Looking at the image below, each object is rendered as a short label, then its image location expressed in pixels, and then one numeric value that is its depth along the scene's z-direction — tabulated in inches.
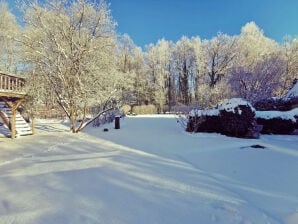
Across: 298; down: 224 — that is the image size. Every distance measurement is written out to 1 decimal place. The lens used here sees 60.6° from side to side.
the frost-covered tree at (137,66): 1321.4
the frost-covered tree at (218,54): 1175.6
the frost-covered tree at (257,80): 700.7
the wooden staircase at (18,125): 426.0
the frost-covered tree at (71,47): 458.0
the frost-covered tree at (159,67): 1353.3
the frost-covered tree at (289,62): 849.0
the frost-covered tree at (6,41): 768.9
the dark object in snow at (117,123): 541.7
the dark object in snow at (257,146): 300.4
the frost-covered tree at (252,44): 996.6
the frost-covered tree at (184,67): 1380.7
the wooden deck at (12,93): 379.5
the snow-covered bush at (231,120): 386.3
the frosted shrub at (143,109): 1208.2
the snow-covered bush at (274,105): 536.4
